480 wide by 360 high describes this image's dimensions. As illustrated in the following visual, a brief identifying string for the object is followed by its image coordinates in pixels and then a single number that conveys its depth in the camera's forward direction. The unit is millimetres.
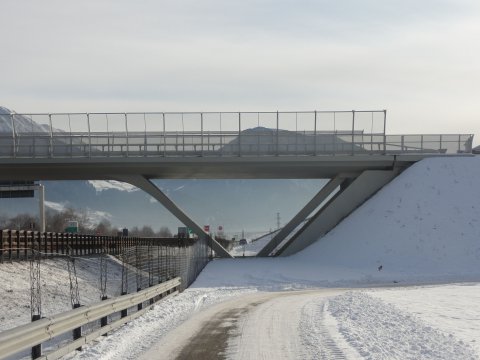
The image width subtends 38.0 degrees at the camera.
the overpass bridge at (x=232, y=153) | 53562
